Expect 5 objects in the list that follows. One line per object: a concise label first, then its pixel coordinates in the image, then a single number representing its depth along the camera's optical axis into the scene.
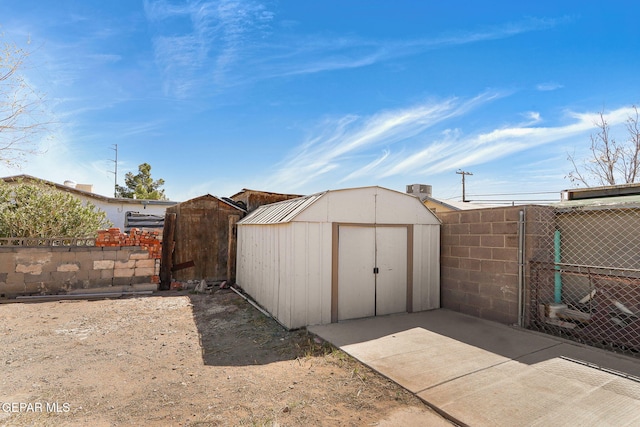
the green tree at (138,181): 29.05
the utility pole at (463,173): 23.62
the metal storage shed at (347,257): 5.31
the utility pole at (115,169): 21.73
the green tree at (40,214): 8.28
